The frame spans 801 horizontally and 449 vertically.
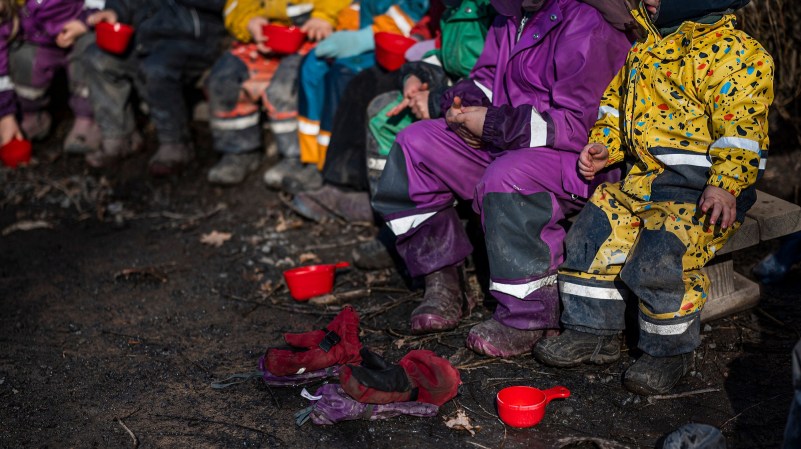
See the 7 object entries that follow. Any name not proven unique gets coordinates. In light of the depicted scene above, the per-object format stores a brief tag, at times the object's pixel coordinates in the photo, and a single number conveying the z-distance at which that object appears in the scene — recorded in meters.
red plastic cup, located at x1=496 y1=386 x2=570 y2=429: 3.12
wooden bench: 3.54
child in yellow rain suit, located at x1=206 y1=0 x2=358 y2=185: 5.96
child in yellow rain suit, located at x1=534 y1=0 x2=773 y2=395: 3.14
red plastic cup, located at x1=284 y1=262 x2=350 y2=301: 4.37
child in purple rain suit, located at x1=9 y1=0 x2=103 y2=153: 6.89
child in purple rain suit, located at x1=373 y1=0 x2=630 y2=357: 3.60
